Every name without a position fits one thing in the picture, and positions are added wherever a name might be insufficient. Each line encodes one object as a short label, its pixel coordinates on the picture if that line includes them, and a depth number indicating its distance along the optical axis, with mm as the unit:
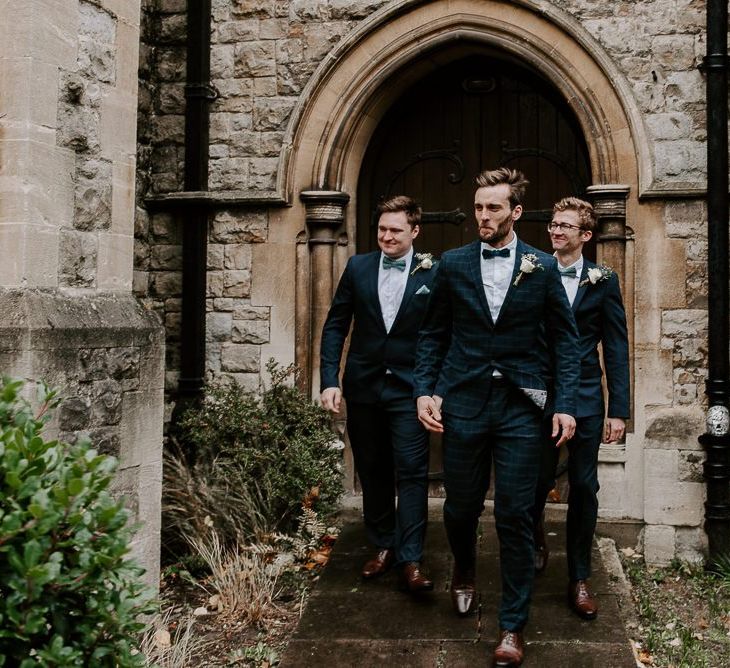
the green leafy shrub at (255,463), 5430
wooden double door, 6289
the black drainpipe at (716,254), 5387
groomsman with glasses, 4148
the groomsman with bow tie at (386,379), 4395
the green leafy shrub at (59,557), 2160
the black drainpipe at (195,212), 6234
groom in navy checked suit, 3666
